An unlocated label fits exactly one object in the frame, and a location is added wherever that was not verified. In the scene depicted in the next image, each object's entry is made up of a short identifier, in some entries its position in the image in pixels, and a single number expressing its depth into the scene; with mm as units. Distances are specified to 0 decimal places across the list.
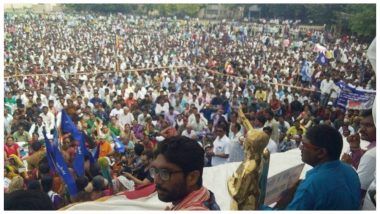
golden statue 2291
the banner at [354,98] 7836
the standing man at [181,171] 1767
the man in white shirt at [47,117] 7406
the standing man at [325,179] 2104
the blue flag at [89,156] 4684
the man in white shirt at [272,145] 5363
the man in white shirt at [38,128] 6854
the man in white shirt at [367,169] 2718
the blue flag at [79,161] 4484
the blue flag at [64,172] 3906
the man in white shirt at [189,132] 6902
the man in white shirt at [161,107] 8461
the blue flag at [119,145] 6155
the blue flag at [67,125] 5457
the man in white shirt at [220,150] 5723
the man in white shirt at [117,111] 7788
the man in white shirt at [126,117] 7699
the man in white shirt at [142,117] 7534
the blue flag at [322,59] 12656
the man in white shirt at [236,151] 5289
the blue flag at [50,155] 4242
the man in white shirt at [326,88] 9592
